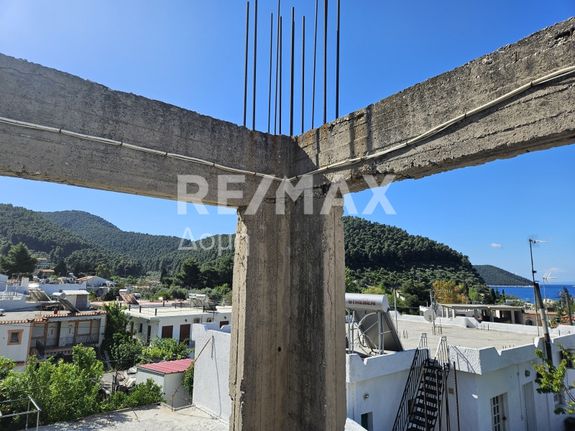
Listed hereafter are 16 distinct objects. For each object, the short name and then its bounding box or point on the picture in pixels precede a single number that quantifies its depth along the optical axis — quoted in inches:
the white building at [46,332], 808.9
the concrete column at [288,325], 132.9
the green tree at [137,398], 526.2
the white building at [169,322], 1105.4
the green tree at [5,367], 524.0
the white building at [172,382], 586.9
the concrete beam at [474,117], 89.6
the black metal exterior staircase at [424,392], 372.5
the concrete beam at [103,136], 105.0
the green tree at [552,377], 315.9
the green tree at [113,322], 1047.0
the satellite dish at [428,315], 718.4
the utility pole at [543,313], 429.7
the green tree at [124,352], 946.1
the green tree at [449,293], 1542.8
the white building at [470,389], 356.5
